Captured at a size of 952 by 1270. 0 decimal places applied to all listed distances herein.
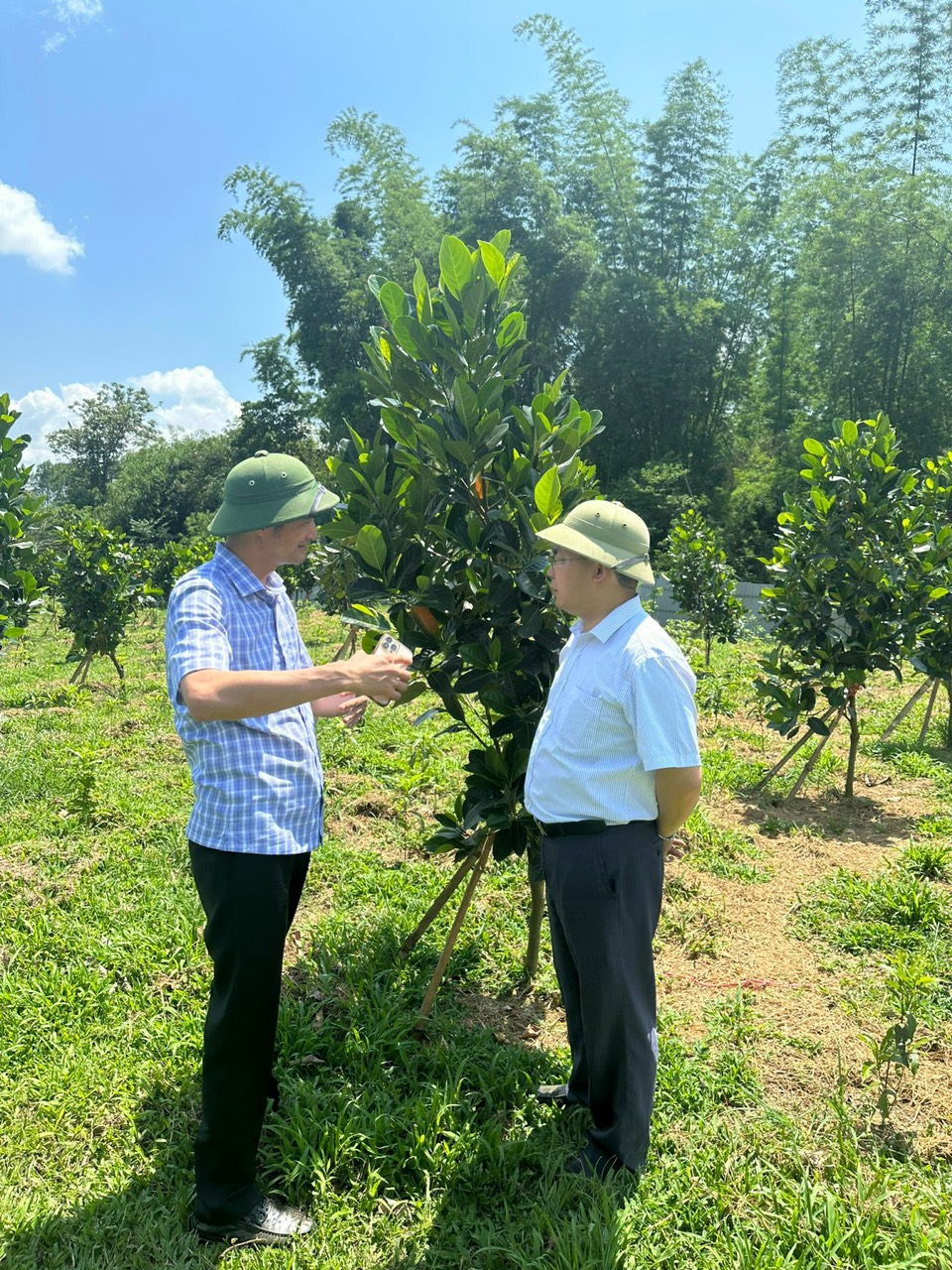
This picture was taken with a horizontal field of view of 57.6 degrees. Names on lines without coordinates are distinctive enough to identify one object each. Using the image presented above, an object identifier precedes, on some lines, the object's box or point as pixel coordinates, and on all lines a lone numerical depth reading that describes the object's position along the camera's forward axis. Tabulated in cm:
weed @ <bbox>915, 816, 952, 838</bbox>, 529
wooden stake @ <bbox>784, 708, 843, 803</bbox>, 584
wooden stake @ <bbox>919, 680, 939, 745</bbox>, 735
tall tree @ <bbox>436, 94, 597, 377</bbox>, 2450
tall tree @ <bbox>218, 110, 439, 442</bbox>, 2788
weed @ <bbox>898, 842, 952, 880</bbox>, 464
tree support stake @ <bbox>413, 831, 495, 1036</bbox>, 324
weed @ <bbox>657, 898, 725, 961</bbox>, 399
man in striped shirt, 226
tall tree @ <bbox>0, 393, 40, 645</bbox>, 447
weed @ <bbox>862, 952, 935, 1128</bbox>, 275
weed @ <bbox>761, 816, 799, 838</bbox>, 552
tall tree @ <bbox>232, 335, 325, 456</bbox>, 3572
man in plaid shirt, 214
